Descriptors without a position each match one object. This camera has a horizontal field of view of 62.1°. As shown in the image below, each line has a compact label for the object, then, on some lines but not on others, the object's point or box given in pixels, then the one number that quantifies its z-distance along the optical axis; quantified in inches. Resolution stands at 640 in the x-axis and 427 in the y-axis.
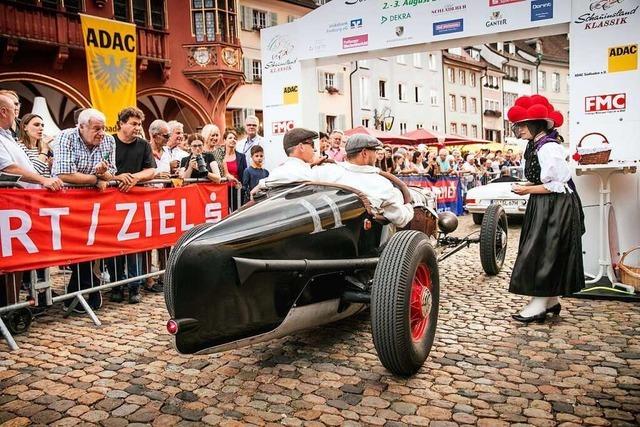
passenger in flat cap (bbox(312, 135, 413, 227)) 161.6
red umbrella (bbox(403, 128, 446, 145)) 879.6
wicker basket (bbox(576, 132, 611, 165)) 216.1
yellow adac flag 518.6
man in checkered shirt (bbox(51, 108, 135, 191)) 203.0
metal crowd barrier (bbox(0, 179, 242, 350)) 186.1
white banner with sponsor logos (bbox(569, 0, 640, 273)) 224.4
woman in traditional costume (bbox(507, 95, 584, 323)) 180.5
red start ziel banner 179.2
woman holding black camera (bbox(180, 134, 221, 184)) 263.9
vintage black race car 114.8
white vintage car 431.5
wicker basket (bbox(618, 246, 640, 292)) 207.2
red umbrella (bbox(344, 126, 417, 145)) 829.8
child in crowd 302.0
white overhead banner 249.4
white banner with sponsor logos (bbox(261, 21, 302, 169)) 332.5
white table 219.6
